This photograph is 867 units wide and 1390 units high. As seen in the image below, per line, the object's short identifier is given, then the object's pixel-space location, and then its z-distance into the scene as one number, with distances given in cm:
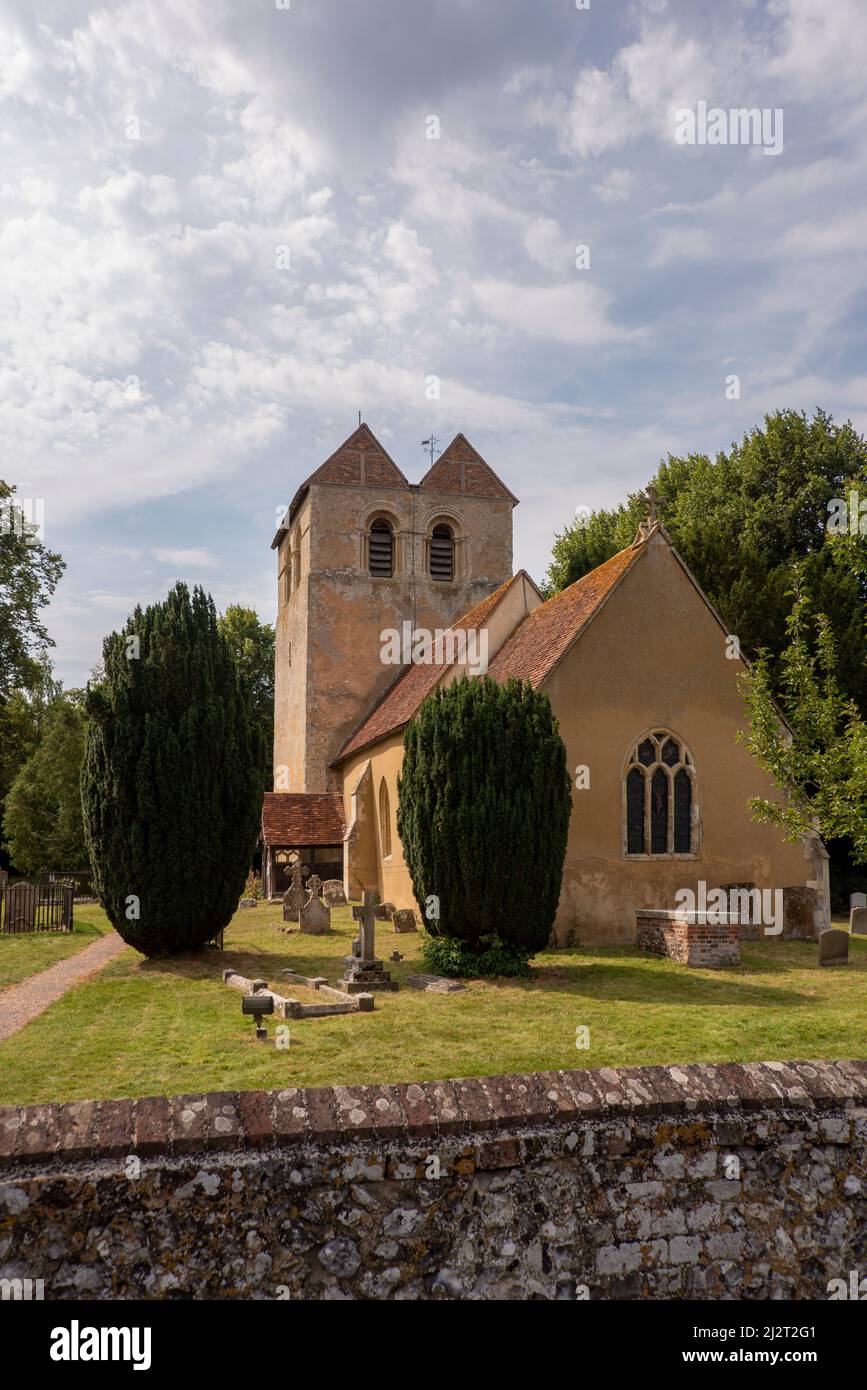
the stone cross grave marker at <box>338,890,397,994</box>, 1315
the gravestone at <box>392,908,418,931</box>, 2033
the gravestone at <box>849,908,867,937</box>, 1994
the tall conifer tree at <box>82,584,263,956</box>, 1574
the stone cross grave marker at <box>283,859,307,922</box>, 2306
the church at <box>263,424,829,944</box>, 1792
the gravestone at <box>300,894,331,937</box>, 2025
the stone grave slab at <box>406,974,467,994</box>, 1318
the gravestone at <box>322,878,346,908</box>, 2623
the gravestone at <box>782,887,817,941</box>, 1869
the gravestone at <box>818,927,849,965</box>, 1512
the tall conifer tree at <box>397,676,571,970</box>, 1449
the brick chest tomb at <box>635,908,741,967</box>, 1523
